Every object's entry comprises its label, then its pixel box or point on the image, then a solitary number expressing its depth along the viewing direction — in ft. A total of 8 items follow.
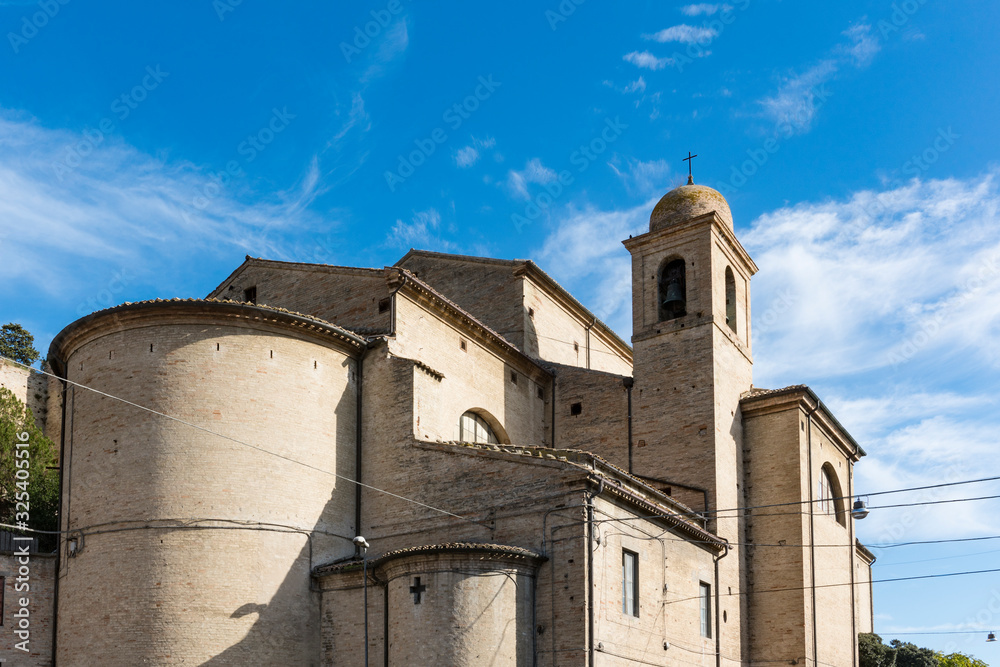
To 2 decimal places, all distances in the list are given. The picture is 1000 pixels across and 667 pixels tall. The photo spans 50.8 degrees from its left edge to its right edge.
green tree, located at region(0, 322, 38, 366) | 110.32
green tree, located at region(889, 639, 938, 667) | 112.47
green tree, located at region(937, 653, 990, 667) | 126.82
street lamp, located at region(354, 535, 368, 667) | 61.16
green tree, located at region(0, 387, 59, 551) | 71.72
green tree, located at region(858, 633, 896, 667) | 94.27
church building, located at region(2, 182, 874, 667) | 61.31
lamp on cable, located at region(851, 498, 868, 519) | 92.53
